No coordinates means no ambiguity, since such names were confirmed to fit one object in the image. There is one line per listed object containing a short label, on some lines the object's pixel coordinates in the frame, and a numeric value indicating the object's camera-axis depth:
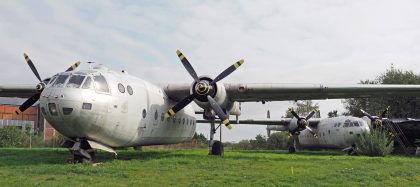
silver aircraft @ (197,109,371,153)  28.78
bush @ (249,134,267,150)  56.83
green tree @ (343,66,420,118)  43.81
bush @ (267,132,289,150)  54.11
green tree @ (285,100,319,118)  66.25
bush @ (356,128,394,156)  22.73
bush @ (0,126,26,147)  41.09
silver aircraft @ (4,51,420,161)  12.68
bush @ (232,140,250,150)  57.70
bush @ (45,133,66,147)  40.47
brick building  66.57
